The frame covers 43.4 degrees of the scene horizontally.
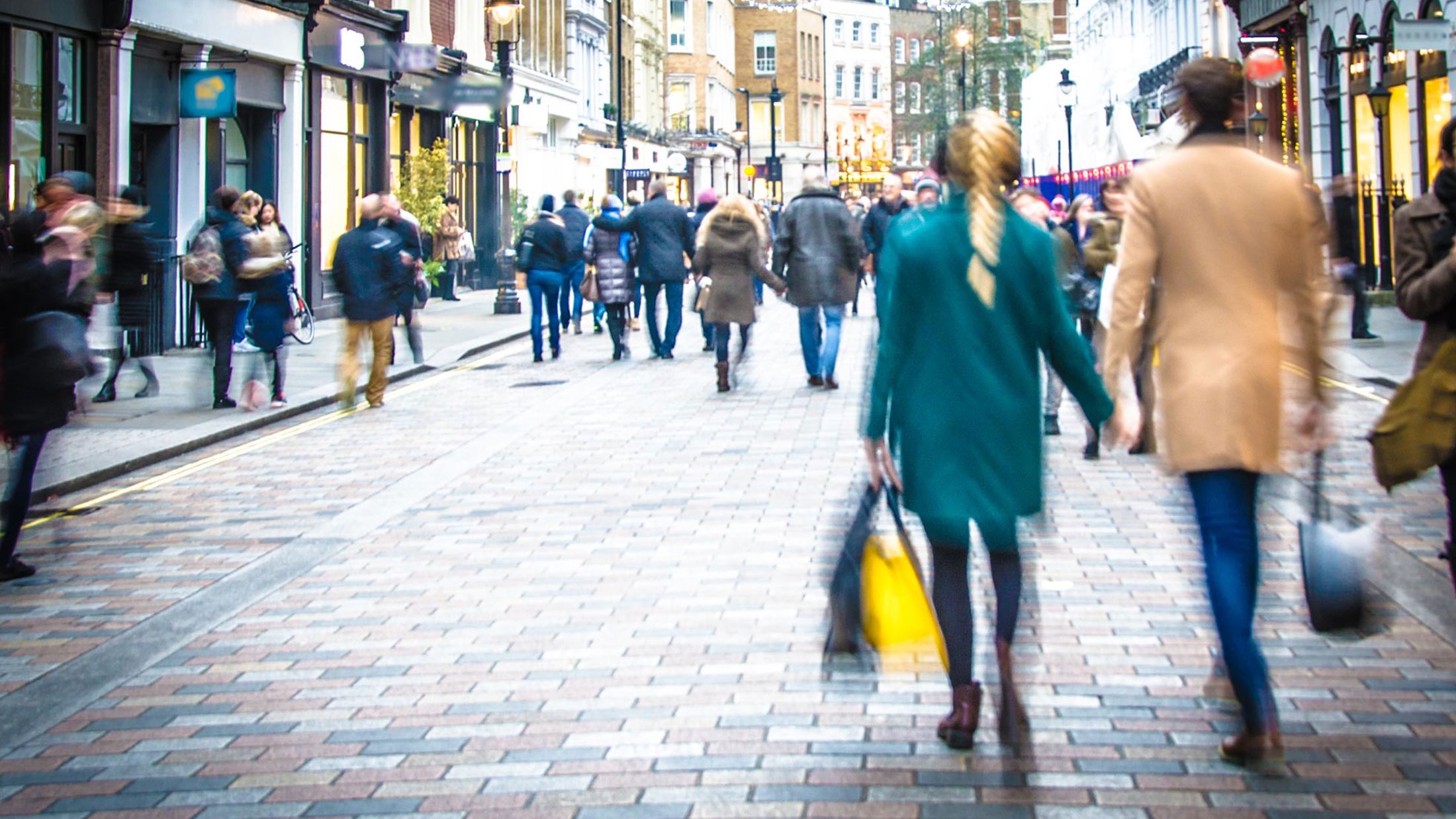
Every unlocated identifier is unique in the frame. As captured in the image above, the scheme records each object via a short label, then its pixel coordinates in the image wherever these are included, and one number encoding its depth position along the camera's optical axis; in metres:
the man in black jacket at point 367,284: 15.19
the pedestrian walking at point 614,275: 19.98
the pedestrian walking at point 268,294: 14.75
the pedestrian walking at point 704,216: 17.22
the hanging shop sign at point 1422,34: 17.62
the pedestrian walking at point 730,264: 16.02
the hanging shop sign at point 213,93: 21.73
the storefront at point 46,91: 17.88
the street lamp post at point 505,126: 27.61
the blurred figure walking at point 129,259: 11.87
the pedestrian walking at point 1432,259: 5.79
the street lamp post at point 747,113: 99.88
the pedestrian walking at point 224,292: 14.80
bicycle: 22.72
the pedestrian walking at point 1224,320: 4.83
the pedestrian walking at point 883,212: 22.67
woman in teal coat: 4.85
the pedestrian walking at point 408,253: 15.72
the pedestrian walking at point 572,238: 20.98
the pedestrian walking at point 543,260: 19.98
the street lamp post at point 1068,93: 37.91
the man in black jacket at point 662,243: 18.98
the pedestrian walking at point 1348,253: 10.34
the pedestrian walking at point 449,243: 31.95
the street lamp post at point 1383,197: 23.66
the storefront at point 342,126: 27.30
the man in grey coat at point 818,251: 15.52
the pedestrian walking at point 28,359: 7.96
